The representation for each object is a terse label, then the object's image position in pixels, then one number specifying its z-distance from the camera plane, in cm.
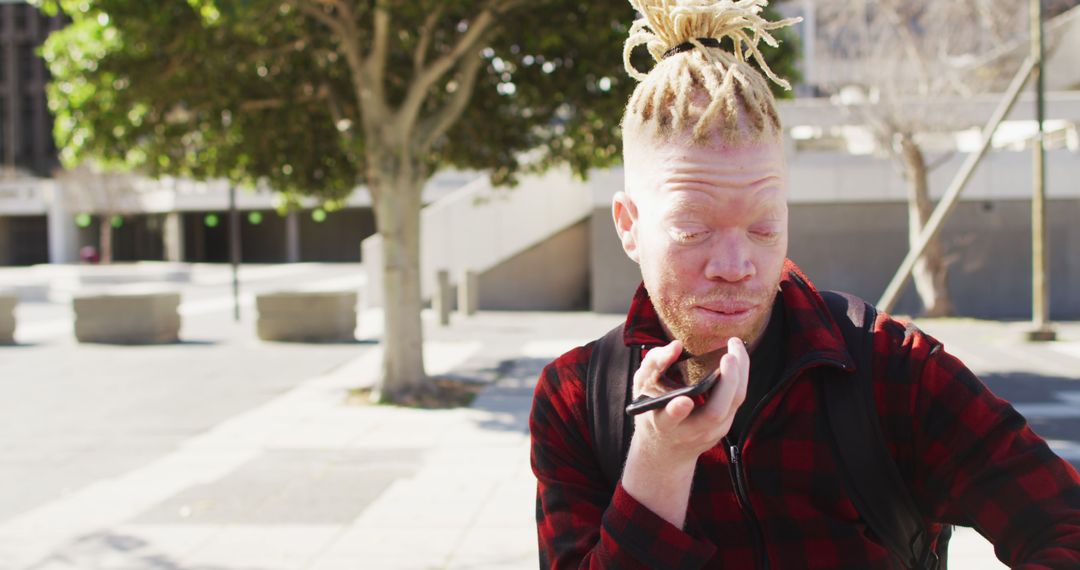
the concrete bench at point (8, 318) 1762
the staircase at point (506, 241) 2347
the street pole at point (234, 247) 2095
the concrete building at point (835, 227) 2069
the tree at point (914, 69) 1902
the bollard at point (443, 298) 1948
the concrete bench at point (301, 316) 1739
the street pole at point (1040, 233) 1522
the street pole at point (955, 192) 1188
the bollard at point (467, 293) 2161
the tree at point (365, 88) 1094
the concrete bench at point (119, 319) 1770
